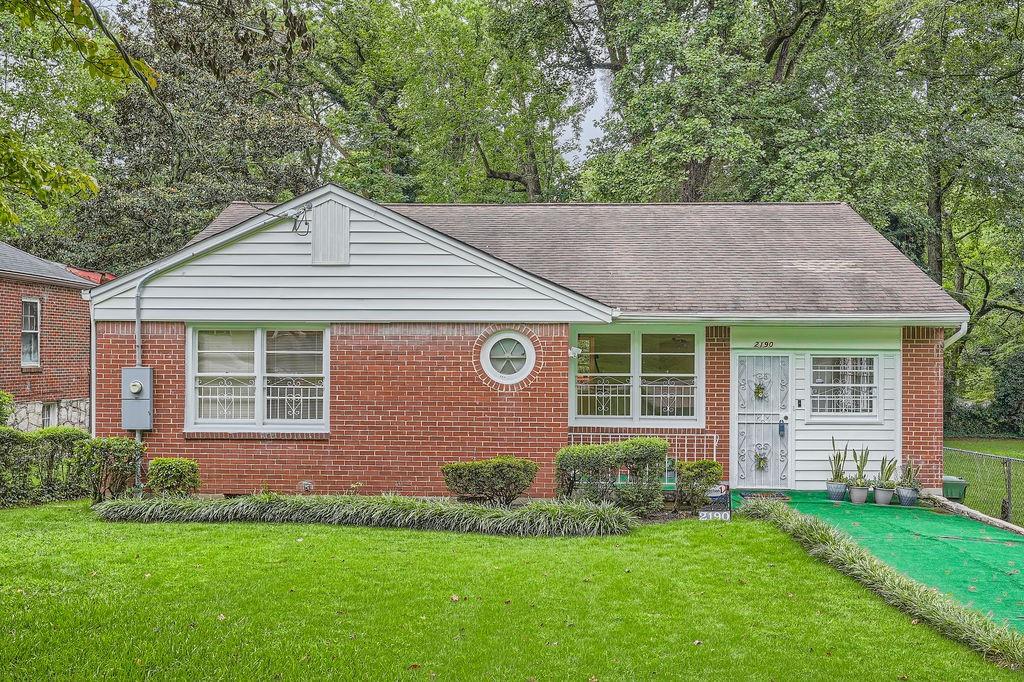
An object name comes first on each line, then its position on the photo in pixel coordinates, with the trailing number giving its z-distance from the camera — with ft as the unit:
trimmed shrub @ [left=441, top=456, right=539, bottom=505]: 29.30
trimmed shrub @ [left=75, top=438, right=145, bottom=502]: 30.58
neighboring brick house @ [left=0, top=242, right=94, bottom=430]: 60.03
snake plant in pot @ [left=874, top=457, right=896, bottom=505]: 33.99
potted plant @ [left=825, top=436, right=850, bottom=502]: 34.81
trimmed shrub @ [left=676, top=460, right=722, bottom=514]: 30.45
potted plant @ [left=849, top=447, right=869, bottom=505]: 34.24
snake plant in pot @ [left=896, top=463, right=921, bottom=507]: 33.71
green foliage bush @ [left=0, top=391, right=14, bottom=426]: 41.19
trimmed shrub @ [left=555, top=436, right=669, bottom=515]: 29.68
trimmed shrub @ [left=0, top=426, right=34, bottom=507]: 31.73
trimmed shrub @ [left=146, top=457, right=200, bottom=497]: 30.27
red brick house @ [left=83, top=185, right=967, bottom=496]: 32.48
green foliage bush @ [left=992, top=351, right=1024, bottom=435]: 75.00
